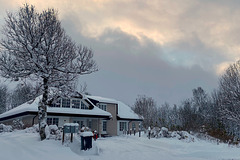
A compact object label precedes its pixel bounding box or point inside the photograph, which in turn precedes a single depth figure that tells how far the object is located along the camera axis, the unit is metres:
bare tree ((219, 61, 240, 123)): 23.58
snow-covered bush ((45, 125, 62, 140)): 13.51
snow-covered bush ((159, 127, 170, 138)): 23.70
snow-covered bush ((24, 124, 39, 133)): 17.44
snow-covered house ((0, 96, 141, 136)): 24.61
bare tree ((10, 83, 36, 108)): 51.86
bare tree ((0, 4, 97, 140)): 12.95
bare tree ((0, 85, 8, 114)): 48.78
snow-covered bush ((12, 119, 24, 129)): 22.81
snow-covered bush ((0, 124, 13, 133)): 20.86
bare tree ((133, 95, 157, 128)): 52.49
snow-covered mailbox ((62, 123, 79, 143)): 12.69
